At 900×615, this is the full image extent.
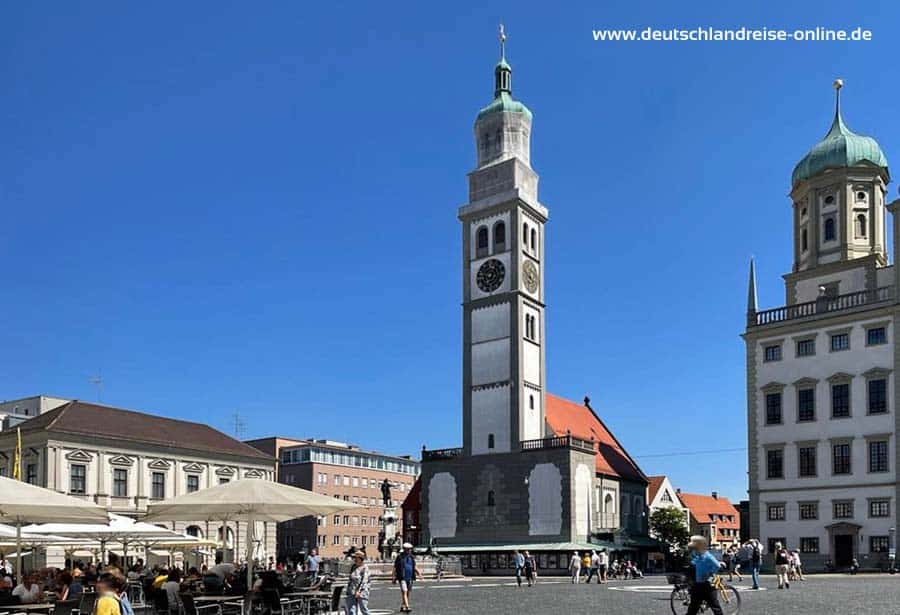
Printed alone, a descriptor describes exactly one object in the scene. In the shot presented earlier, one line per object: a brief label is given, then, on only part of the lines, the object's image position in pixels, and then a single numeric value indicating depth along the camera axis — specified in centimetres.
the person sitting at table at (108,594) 930
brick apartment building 10181
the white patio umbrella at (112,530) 2452
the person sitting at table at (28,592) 1697
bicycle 1971
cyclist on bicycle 1527
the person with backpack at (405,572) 2327
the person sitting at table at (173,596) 1742
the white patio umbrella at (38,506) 1617
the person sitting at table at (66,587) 1747
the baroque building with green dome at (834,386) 5162
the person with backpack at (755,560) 3152
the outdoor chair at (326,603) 1900
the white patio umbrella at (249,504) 1833
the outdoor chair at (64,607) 1525
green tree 8056
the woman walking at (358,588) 1770
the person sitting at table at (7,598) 1645
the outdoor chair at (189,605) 1563
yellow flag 5459
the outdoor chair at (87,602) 1648
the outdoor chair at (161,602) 1822
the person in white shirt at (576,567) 4431
